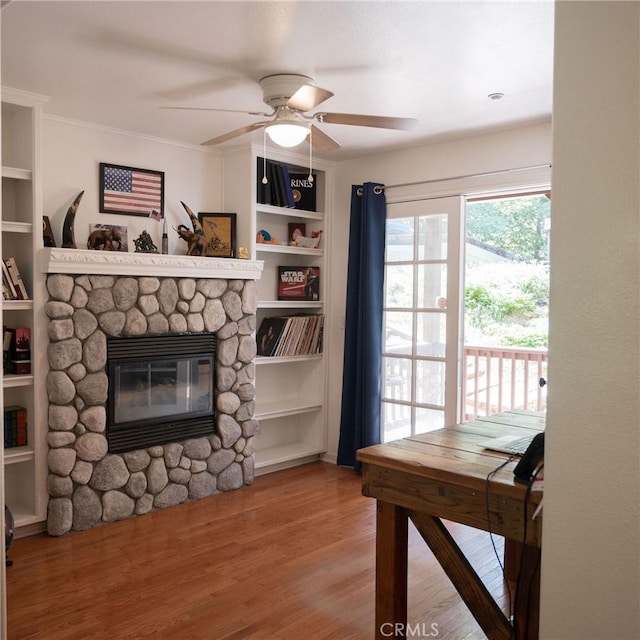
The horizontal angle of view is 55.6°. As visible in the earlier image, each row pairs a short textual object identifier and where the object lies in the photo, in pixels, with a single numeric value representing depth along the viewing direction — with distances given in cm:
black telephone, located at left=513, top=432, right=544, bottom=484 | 173
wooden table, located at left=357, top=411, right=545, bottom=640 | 176
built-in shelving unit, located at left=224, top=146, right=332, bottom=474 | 451
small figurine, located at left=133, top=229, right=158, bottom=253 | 389
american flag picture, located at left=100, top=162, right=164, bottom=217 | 391
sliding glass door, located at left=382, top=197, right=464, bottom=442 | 421
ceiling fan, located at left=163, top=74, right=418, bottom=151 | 281
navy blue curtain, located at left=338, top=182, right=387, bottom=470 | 450
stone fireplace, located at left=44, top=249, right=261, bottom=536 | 341
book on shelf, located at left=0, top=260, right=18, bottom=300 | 330
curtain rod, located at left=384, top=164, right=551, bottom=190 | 382
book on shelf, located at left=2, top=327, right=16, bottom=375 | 338
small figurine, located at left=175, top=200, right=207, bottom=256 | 404
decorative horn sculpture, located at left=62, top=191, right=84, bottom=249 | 356
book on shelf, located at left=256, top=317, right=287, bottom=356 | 460
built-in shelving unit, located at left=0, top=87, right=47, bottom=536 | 332
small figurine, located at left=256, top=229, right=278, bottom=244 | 454
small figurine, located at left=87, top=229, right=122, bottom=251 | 363
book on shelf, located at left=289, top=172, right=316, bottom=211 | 473
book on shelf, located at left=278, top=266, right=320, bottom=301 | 479
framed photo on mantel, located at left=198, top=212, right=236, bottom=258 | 429
